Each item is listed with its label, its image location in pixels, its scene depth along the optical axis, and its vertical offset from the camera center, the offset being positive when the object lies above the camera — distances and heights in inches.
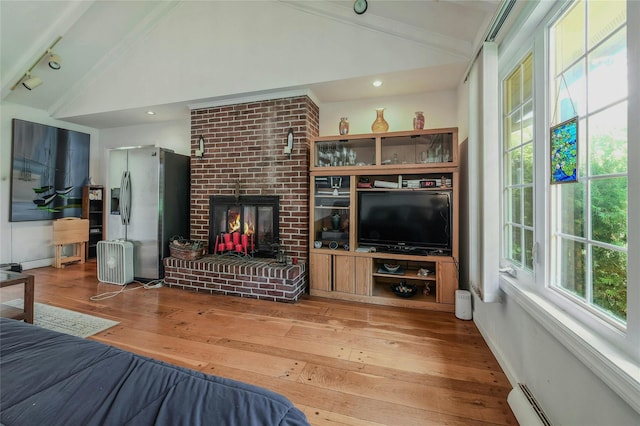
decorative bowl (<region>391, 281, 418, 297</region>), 113.0 -33.4
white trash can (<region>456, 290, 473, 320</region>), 99.3 -35.2
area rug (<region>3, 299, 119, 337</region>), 89.4 -39.8
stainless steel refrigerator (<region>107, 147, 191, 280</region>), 143.4 +6.6
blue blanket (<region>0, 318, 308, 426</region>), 29.1 -22.6
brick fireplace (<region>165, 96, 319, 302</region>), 123.3 +19.0
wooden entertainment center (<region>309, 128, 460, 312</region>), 109.0 +2.4
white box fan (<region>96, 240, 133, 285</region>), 139.3 -26.1
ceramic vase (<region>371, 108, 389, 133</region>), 125.6 +44.7
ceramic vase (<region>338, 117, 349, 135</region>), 129.1 +44.4
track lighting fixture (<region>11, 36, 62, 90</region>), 145.0 +84.6
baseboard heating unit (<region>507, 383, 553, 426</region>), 48.7 -38.7
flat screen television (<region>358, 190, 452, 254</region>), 110.5 -2.7
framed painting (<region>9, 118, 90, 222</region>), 165.2 +29.9
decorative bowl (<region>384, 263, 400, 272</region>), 115.6 -23.8
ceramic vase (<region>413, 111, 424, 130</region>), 118.6 +43.3
